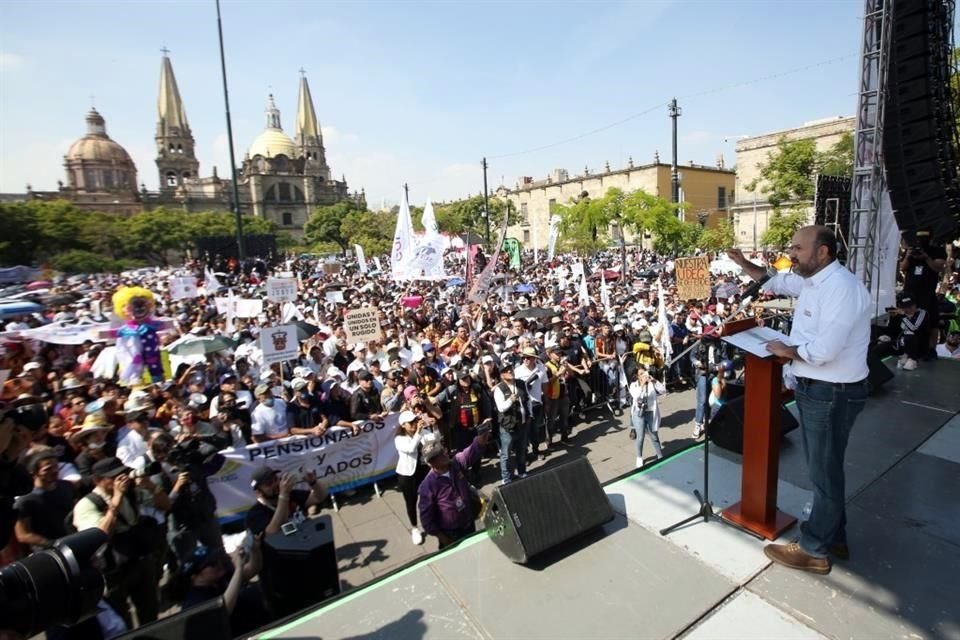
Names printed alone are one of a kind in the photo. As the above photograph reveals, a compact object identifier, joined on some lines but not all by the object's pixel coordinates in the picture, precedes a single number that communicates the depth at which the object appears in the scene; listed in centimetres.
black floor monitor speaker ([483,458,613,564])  293
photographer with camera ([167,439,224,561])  505
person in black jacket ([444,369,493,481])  777
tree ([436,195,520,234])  6419
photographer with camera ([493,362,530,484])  711
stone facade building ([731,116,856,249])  4159
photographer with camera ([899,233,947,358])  682
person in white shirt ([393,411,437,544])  602
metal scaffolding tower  713
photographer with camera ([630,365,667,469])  749
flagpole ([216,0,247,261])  2188
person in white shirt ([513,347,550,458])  798
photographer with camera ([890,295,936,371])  666
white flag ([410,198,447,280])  1555
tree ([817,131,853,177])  2850
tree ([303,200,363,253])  8856
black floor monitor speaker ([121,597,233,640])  215
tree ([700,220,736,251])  4003
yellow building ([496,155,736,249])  5597
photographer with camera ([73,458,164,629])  418
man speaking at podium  248
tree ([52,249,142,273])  4338
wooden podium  291
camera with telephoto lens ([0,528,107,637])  195
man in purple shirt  471
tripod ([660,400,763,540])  320
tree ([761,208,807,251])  2836
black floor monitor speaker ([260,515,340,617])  342
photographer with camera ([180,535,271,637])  337
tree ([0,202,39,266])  4903
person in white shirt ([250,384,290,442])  688
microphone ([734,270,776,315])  326
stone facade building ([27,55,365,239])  9625
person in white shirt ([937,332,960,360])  752
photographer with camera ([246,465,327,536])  429
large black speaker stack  721
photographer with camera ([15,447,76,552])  416
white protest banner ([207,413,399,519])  649
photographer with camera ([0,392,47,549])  411
